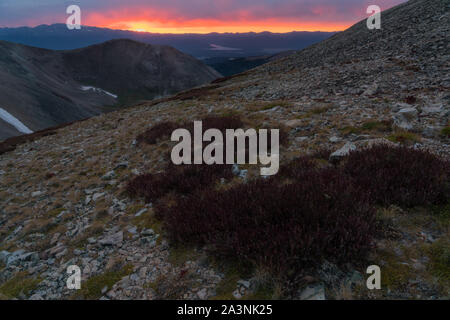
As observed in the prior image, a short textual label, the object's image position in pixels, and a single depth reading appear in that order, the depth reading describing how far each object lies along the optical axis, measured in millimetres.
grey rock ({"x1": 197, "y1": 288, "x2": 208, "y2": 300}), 3562
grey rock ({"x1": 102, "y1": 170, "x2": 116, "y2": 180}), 9538
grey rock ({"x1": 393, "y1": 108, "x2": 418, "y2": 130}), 8019
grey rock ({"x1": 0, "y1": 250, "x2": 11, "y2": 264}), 5787
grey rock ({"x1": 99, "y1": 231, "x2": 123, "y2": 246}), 5324
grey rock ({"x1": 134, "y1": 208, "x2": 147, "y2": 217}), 6306
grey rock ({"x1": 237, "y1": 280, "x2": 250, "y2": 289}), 3541
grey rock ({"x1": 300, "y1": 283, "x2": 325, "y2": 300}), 3133
